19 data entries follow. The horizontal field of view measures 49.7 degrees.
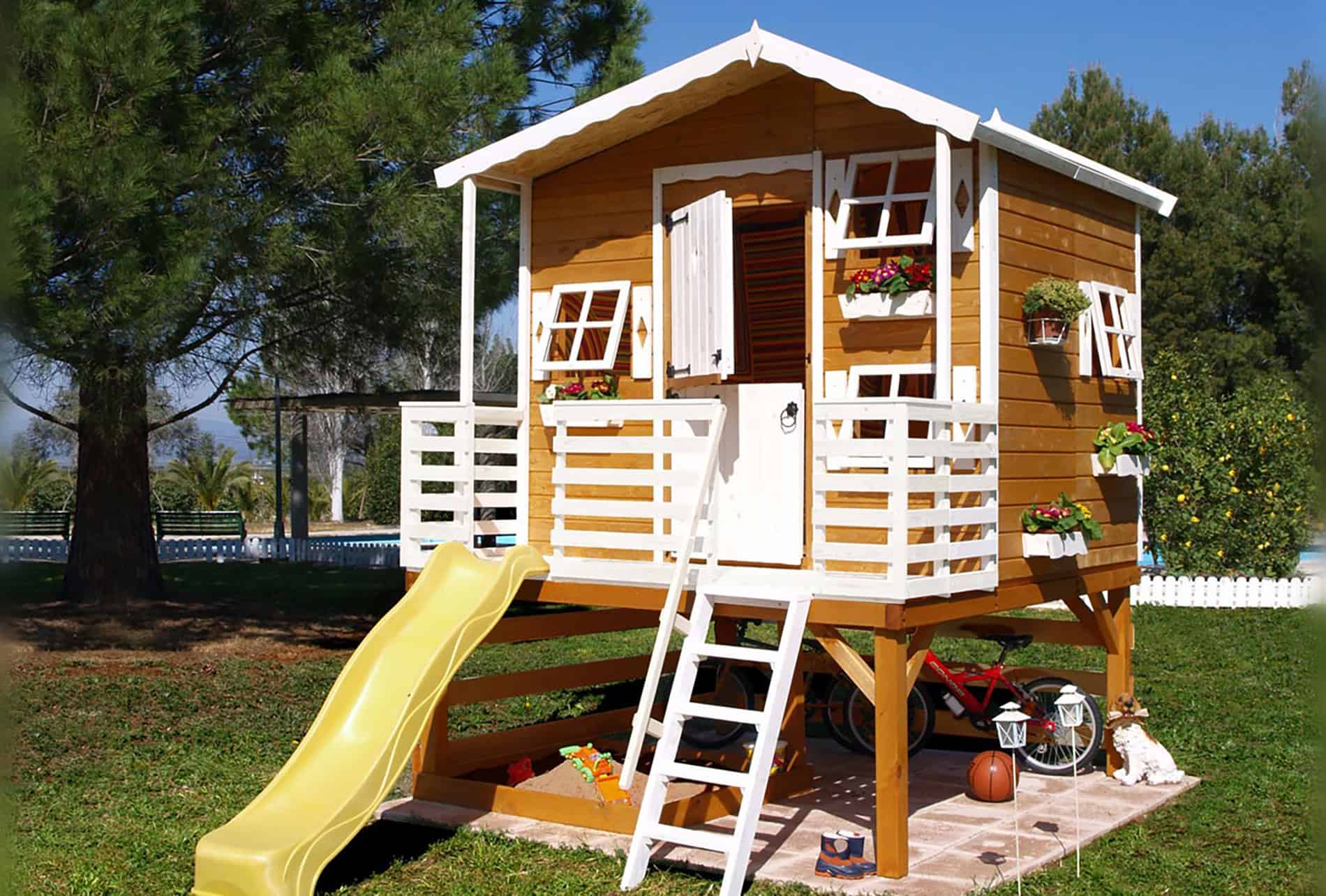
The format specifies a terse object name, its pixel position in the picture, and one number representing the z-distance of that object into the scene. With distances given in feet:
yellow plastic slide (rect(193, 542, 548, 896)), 22.48
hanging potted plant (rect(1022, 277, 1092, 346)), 28.12
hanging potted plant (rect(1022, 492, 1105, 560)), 28.43
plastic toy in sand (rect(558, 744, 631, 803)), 28.14
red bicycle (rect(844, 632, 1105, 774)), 32.53
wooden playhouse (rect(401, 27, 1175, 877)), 25.70
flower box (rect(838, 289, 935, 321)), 27.55
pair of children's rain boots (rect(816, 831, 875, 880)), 24.06
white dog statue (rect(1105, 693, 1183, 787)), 31.63
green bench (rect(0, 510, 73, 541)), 90.89
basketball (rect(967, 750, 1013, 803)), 29.84
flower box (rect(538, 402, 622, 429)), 31.50
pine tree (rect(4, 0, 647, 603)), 40.93
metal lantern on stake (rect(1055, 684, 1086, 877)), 27.68
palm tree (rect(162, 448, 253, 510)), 129.90
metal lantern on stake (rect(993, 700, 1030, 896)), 24.56
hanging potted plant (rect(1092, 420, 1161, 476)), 31.55
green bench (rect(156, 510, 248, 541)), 100.17
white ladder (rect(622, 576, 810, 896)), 23.15
